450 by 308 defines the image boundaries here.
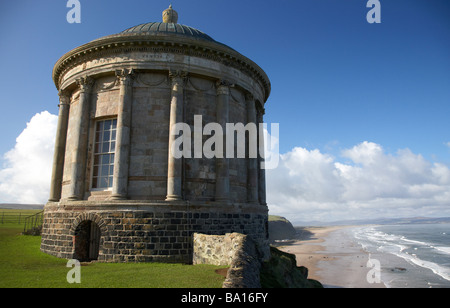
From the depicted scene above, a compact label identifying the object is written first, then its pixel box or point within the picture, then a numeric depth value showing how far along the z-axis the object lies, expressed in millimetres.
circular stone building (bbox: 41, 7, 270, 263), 13609
